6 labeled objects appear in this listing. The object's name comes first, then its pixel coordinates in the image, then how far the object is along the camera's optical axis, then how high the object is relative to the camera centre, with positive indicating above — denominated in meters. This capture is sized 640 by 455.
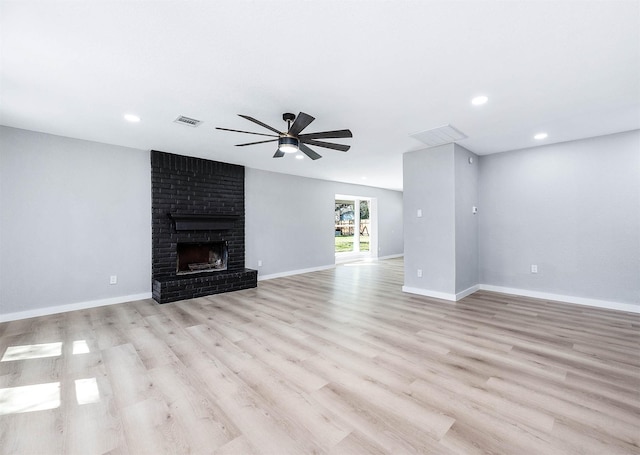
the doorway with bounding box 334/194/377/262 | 9.40 +0.05
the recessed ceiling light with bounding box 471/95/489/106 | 2.77 +1.28
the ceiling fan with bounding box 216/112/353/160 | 2.67 +0.97
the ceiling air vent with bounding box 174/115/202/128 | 3.30 +1.32
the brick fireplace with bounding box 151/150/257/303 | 4.72 +0.05
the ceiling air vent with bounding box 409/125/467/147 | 3.71 +1.29
